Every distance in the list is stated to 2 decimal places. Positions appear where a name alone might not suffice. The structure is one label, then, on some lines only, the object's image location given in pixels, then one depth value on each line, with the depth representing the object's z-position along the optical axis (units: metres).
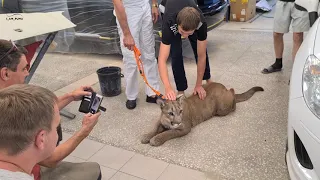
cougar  2.90
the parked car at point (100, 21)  4.98
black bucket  3.86
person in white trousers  3.21
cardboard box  6.82
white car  1.64
